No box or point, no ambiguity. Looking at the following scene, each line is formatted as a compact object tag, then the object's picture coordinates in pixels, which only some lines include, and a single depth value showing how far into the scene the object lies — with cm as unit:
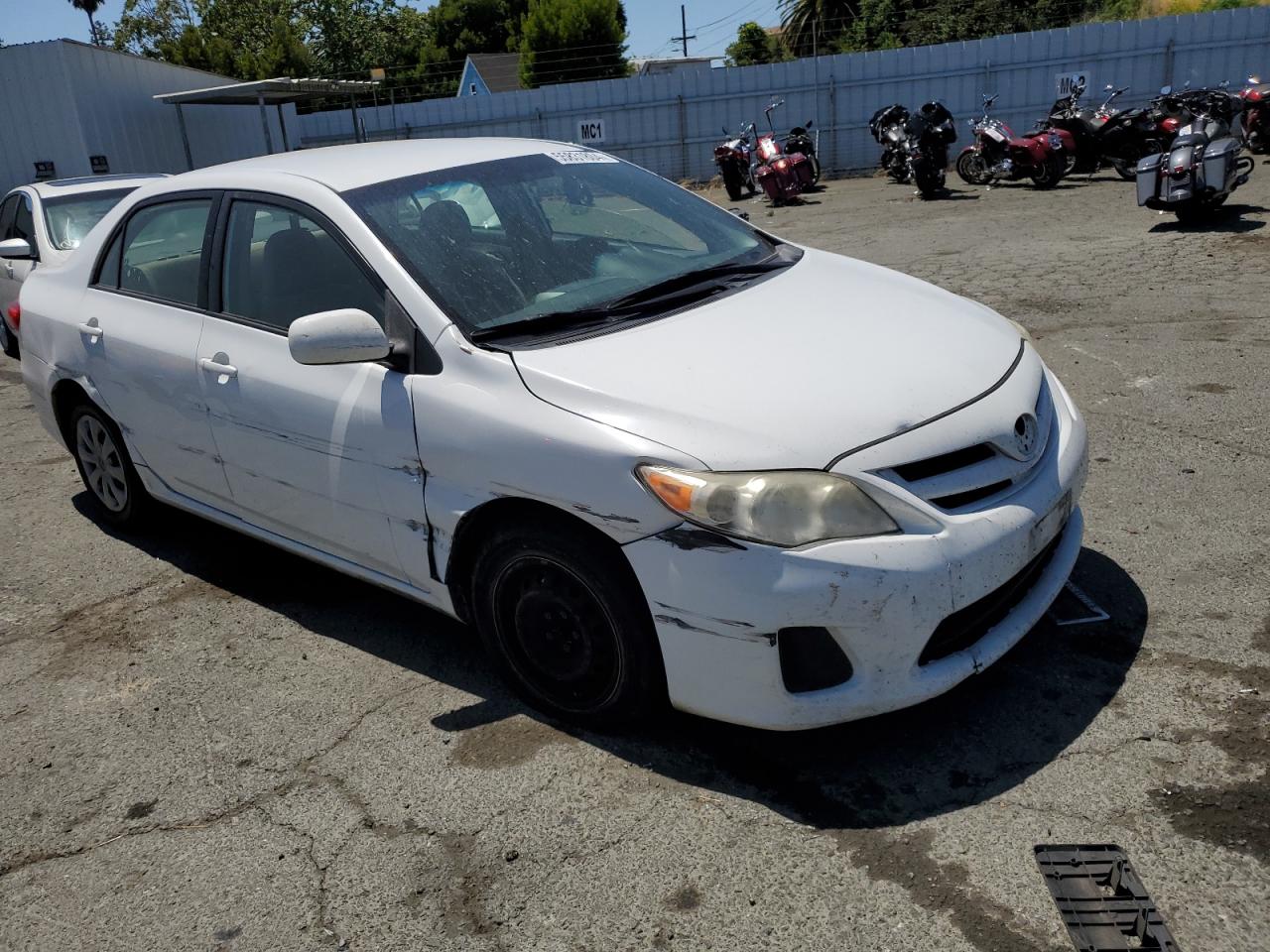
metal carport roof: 1894
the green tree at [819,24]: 4778
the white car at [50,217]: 868
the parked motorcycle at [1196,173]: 1027
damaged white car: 274
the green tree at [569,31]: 4312
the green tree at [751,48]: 5250
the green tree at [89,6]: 7588
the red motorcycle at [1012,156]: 1499
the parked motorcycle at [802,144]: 1831
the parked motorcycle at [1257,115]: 1625
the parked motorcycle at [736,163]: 1847
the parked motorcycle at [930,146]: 1542
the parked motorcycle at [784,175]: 1686
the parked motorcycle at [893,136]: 1756
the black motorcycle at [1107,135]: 1472
